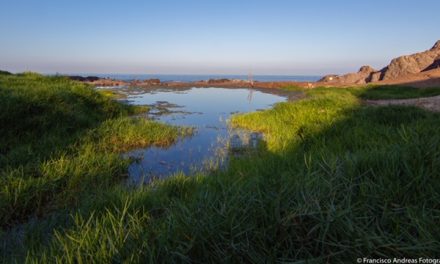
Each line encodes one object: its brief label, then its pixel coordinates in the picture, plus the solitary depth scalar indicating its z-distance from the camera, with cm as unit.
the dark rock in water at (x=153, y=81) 5350
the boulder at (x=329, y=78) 5853
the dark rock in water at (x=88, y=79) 5176
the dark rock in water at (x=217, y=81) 5629
